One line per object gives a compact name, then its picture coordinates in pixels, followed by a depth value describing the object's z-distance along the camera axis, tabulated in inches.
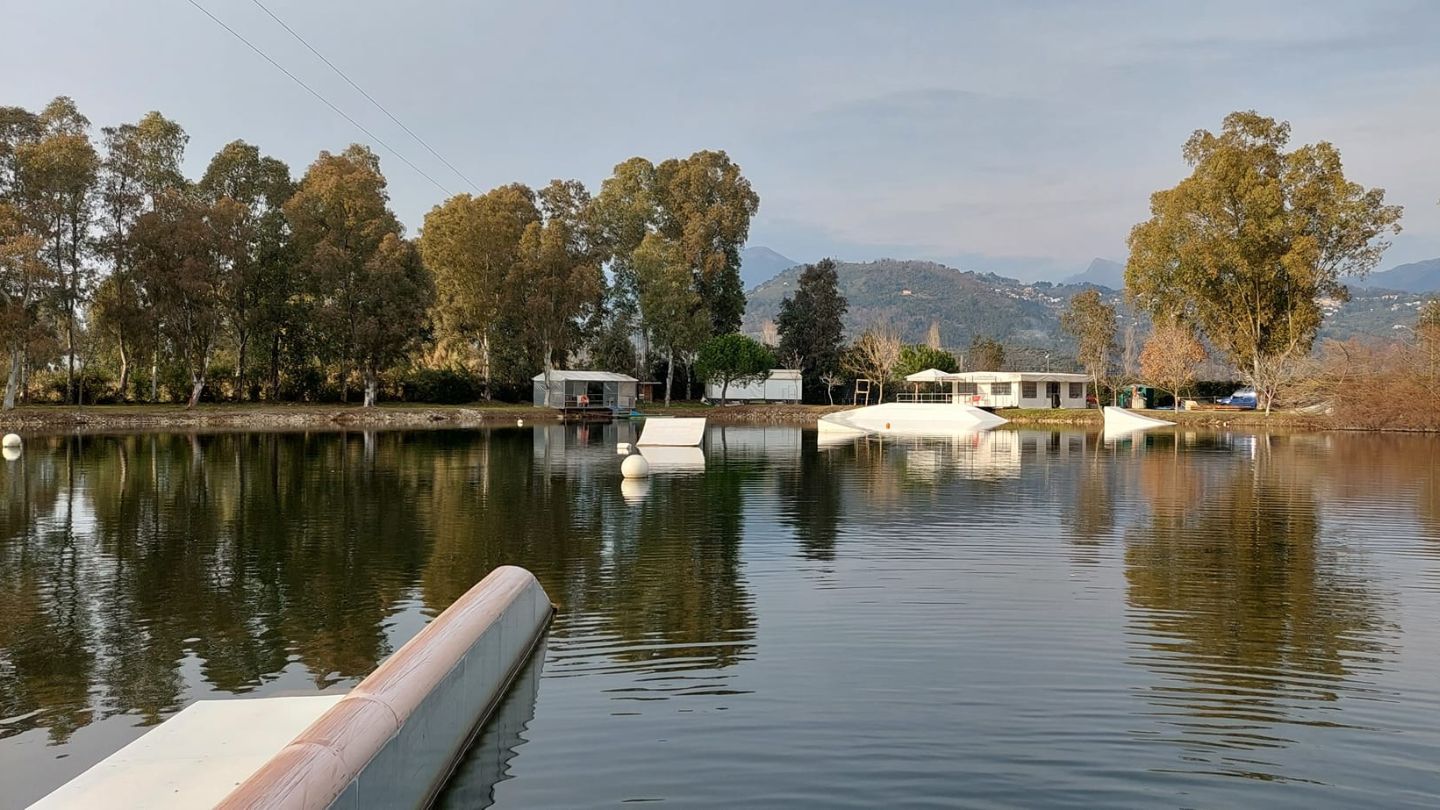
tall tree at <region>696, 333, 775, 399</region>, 2864.2
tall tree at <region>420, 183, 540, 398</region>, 2541.8
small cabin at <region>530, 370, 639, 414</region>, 2751.0
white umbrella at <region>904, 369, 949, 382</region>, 2883.9
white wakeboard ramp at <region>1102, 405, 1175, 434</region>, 2139.5
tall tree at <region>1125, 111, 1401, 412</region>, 2132.1
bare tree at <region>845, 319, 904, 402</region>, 2955.2
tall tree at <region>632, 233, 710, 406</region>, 2783.0
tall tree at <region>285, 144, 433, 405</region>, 2287.2
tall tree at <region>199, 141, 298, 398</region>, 2234.3
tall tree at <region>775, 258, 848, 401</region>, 3186.5
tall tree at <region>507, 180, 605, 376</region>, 2568.9
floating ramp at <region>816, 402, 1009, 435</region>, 2172.7
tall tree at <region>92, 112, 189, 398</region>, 2066.9
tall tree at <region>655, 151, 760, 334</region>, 2989.7
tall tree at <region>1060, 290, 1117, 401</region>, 2881.4
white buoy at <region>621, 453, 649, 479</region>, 928.3
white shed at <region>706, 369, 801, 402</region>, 3164.4
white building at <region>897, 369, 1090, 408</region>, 3014.3
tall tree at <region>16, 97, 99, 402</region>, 1899.6
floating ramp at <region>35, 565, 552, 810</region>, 160.9
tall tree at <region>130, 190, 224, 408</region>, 2052.2
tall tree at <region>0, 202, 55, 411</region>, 1758.1
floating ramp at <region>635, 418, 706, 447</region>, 1486.2
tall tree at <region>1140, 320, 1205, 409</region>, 2447.1
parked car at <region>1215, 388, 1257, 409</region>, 2933.1
